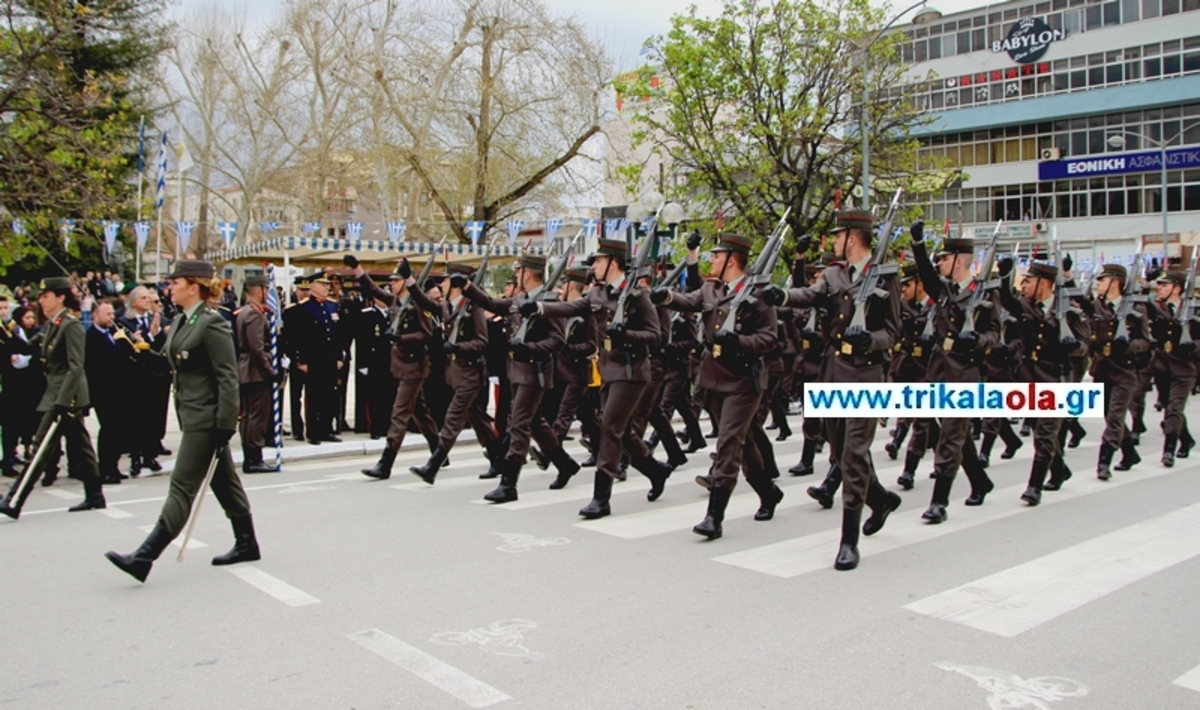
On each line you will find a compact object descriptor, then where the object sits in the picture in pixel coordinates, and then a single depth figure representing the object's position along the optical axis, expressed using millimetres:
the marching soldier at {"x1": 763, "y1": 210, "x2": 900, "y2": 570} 6340
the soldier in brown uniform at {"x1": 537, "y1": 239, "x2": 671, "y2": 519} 7793
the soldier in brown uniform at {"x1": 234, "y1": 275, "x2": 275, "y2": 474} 10516
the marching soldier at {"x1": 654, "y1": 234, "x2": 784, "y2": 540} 6930
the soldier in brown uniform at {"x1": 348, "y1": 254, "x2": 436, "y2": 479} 9719
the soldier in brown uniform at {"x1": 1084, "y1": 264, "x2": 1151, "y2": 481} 10008
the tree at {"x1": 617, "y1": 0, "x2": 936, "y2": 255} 21578
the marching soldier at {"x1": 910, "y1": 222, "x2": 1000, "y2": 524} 7637
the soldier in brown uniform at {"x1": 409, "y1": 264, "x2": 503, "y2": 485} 9172
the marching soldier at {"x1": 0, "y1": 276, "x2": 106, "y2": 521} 7812
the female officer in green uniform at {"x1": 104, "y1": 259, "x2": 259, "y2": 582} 5895
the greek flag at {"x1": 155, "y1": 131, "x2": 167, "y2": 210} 20906
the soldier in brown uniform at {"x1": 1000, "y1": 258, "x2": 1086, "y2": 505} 8430
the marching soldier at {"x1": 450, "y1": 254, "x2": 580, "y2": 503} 8469
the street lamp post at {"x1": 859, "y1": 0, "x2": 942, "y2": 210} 20016
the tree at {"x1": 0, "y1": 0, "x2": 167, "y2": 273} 10977
